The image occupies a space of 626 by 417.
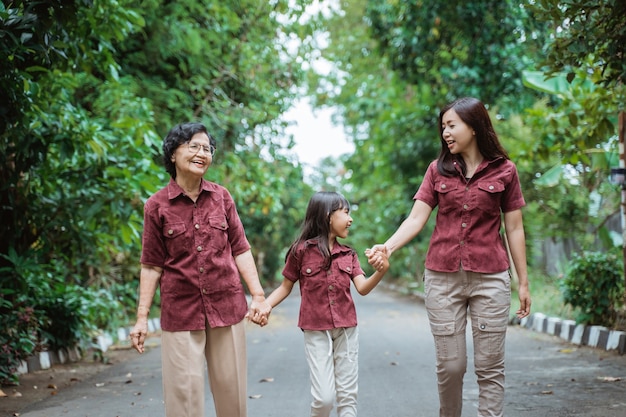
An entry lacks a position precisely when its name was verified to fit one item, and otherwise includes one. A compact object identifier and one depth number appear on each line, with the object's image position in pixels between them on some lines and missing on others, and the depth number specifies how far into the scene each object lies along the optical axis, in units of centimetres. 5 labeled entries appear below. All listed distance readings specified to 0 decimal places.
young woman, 432
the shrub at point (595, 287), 987
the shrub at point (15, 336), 727
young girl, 449
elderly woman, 410
